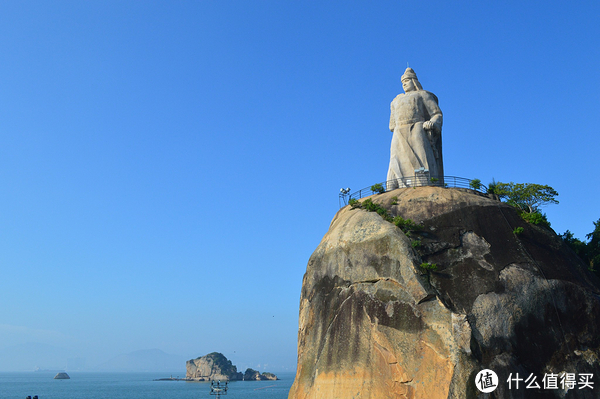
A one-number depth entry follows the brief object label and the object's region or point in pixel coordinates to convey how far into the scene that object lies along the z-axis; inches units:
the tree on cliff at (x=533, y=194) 1631.4
